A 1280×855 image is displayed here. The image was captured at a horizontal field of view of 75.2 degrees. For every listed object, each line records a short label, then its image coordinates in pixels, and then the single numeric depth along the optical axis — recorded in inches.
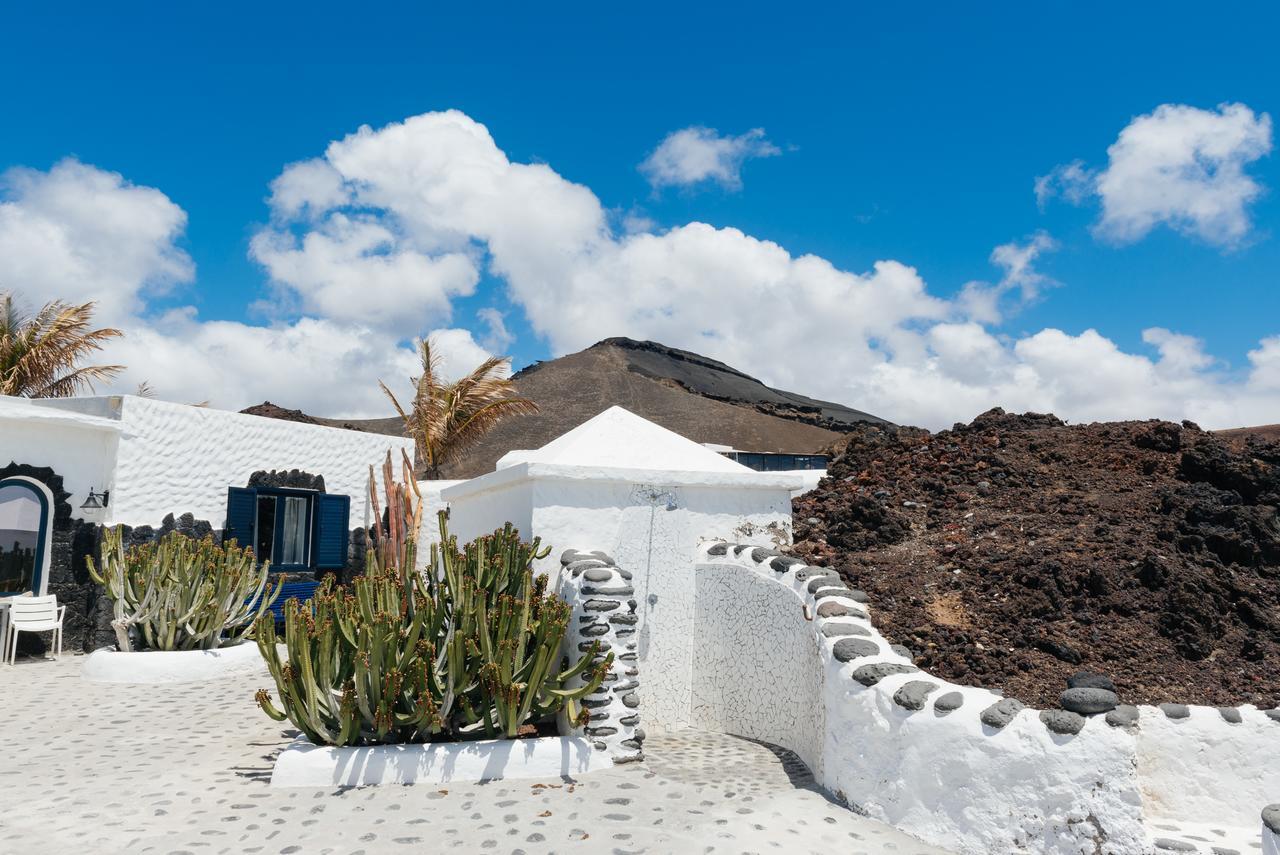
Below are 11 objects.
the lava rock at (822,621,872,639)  225.5
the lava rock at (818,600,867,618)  234.8
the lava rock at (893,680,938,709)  189.5
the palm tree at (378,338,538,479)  672.4
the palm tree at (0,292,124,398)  571.2
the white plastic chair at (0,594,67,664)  383.2
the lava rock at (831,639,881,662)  212.2
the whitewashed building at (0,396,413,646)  408.8
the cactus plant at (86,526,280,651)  367.6
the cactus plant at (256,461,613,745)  220.8
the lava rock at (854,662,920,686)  202.2
